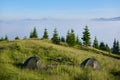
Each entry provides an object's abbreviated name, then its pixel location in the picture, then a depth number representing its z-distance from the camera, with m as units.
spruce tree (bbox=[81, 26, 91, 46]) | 43.77
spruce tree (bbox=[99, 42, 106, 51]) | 55.73
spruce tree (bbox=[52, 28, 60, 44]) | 40.99
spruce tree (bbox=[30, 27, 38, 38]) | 50.66
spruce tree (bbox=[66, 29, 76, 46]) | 40.81
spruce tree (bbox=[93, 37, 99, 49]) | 53.56
